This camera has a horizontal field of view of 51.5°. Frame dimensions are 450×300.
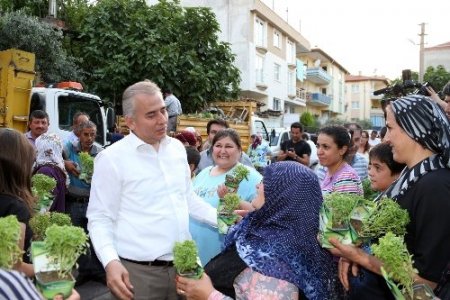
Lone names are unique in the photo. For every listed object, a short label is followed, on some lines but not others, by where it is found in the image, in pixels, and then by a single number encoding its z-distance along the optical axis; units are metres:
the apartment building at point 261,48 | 30.25
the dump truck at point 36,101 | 7.95
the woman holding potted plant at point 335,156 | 4.15
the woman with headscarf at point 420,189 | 2.12
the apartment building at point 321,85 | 48.28
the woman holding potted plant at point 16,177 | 2.63
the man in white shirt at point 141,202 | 2.81
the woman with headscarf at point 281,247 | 2.21
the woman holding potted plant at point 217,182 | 3.99
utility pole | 33.68
